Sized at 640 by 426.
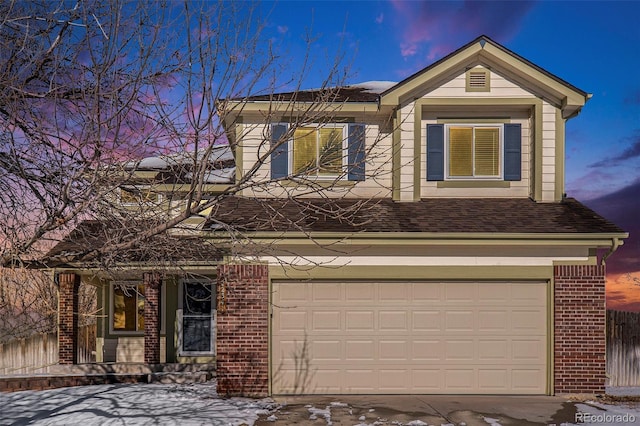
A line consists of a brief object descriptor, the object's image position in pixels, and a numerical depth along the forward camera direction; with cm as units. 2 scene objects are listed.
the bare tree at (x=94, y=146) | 718
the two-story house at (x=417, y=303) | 1133
